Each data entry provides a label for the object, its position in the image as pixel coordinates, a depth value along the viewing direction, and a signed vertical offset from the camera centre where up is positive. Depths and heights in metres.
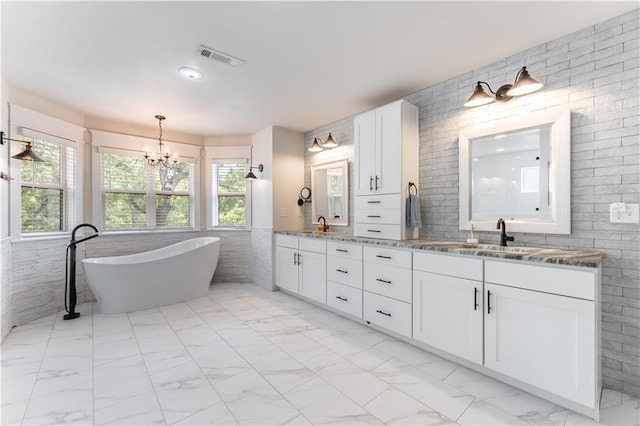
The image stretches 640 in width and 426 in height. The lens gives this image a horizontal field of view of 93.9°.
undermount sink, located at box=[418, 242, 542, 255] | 2.15 -0.28
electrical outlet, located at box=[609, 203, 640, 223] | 1.97 +0.00
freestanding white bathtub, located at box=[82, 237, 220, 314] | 3.56 -0.82
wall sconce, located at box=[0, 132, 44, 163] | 2.85 +0.58
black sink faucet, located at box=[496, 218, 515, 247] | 2.45 -0.20
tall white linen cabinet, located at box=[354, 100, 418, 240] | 3.10 +0.51
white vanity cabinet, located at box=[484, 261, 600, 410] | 1.72 -0.72
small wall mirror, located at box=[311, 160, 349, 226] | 4.27 +0.32
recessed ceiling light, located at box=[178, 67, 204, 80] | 2.78 +1.34
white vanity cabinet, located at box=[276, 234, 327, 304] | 3.74 -0.72
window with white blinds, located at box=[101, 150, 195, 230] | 4.40 +0.32
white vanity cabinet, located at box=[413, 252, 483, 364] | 2.20 -0.72
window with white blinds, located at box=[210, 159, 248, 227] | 5.26 +0.38
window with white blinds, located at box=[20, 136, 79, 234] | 3.45 +0.32
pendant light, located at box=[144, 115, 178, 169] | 4.10 +0.86
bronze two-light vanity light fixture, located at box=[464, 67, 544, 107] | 2.18 +0.95
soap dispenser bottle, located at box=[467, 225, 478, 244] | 2.71 -0.24
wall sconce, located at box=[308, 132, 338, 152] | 4.17 +0.98
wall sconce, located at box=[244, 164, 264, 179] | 4.69 +0.66
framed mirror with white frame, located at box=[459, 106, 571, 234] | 2.30 +0.32
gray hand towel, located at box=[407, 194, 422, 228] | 3.06 +0.01
